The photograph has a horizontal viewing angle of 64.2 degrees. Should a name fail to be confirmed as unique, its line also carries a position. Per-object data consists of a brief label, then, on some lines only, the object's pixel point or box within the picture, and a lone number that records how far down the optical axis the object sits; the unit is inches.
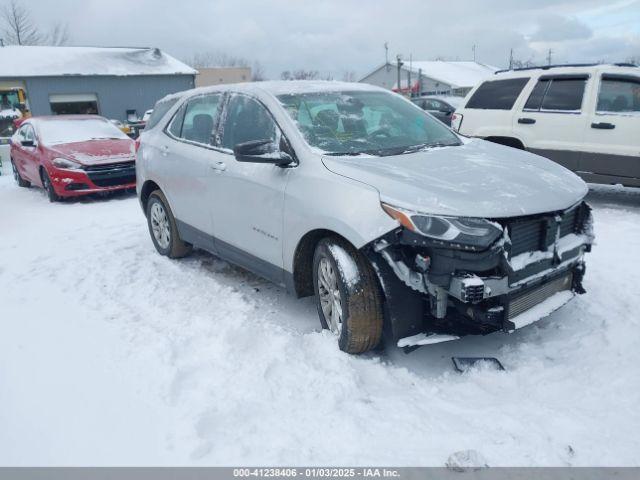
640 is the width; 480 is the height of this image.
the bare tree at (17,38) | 1980.8
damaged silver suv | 112.0
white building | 2027.6
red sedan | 346.0
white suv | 263.3
